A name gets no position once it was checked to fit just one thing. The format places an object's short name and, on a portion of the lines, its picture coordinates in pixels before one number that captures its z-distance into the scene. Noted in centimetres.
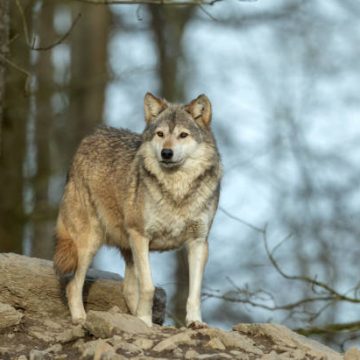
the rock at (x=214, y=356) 1541
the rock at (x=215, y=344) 1605
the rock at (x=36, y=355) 1570
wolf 1855
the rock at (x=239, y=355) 1576
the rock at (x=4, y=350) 1613
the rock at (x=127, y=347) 1545
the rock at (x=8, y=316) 1730
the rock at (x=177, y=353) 1556
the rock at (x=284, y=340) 1662
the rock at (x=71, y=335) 1661
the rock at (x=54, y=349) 1637
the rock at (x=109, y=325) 1616
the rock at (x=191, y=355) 1548
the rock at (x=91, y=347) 1542
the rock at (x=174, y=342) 1574
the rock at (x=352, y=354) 1639
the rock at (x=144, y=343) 1579
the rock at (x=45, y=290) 1948
